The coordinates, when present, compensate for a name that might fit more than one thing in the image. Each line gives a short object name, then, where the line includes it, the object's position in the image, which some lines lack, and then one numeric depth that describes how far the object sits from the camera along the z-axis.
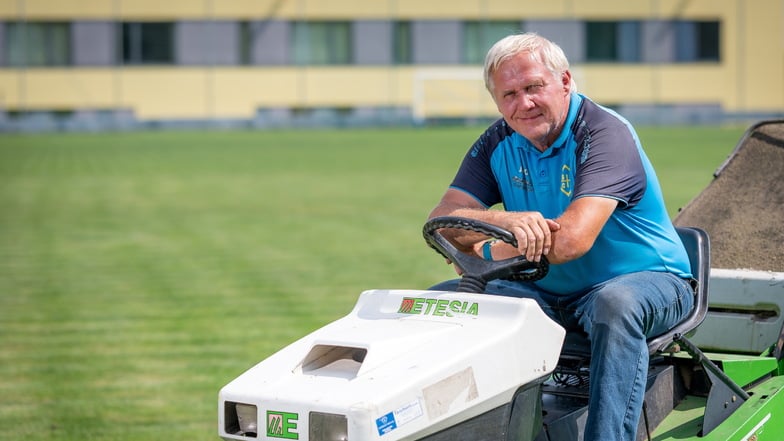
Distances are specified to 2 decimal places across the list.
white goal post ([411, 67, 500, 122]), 92.31
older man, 6.48
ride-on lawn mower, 5.50
